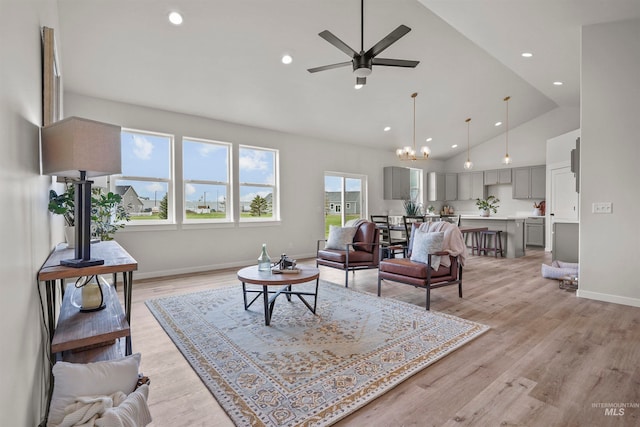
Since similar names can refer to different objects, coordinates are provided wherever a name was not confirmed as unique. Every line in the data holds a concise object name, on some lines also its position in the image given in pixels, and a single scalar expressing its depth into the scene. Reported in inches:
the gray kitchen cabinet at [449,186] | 403.9
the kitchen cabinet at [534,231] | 324.2
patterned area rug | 73.7
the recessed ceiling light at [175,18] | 133.3
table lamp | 53.7
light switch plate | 146.5
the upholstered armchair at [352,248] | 177.3
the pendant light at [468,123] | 299.1
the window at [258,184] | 242.4
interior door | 289.9
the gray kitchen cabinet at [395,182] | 336.5
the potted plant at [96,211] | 69.7
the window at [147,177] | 194.5
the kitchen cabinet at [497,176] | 359.9
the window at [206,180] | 217.3
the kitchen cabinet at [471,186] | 382.3
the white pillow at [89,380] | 46.9
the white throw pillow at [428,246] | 143.1
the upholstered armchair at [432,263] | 139.8
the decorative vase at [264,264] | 132.7
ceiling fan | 115.0
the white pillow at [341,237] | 189.3
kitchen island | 272.2
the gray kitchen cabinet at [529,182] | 331.6
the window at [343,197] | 295.9
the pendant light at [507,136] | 337.3
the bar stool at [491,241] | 278.4
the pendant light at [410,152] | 245.6
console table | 56.1
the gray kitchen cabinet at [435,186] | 395.9
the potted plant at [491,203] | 314.8
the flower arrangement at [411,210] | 280.8
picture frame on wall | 66.2
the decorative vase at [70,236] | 87.0
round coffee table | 118.3
